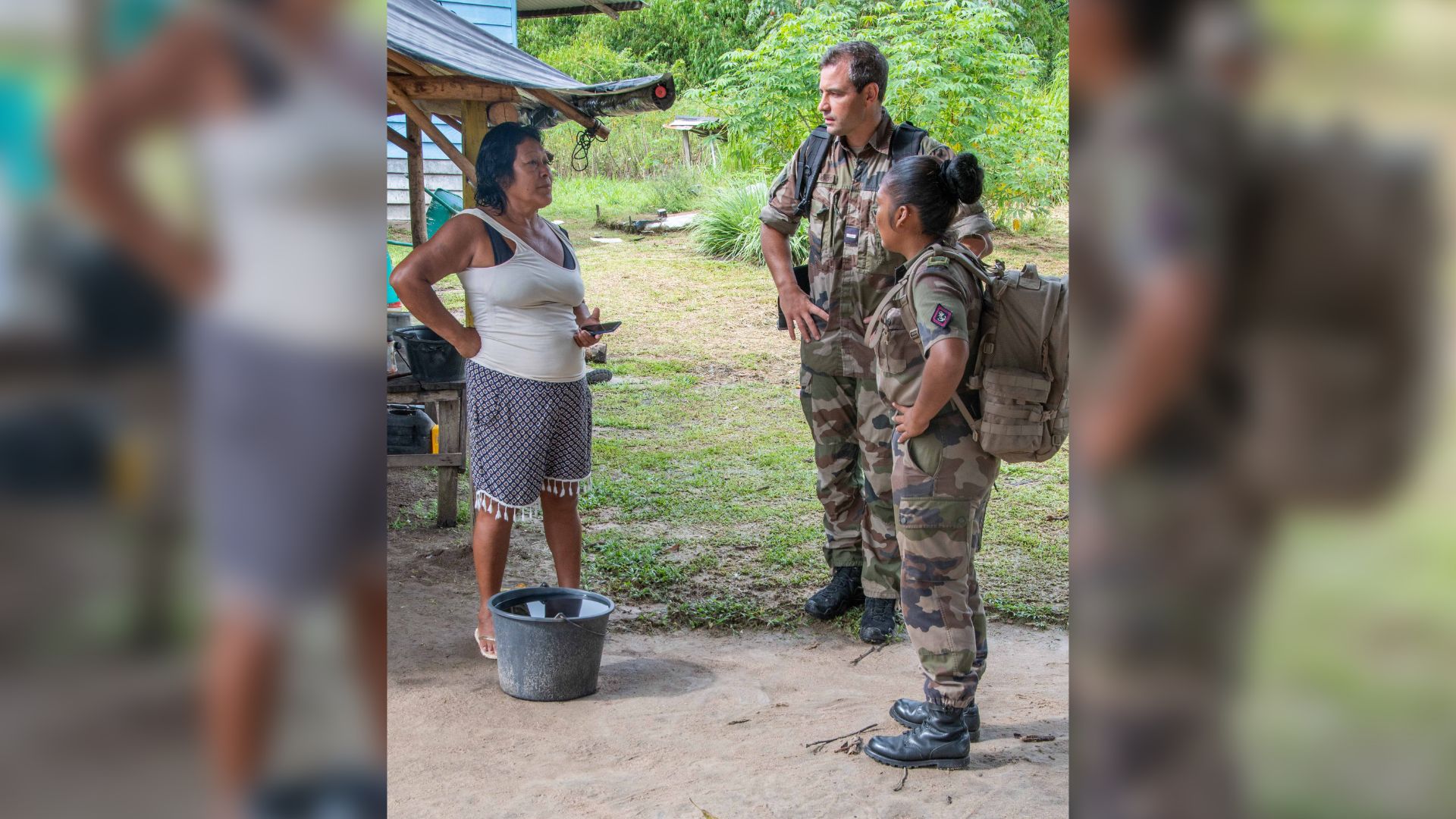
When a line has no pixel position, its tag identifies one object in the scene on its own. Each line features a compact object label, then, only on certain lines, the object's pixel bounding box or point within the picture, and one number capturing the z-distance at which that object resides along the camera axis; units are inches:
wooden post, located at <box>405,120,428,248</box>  302.4
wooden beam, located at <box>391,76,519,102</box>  198.8
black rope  230.9
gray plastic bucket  156.5
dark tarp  189.5
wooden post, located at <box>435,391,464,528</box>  242.7
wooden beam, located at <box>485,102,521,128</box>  207.0
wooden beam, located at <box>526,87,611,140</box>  208.2
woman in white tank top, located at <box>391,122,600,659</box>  158.9
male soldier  177.2
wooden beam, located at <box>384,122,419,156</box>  279.0
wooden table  226.1
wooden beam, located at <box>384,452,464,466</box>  225.0
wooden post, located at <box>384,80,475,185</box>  202.7
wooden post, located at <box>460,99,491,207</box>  208.5
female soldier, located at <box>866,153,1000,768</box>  127.2
